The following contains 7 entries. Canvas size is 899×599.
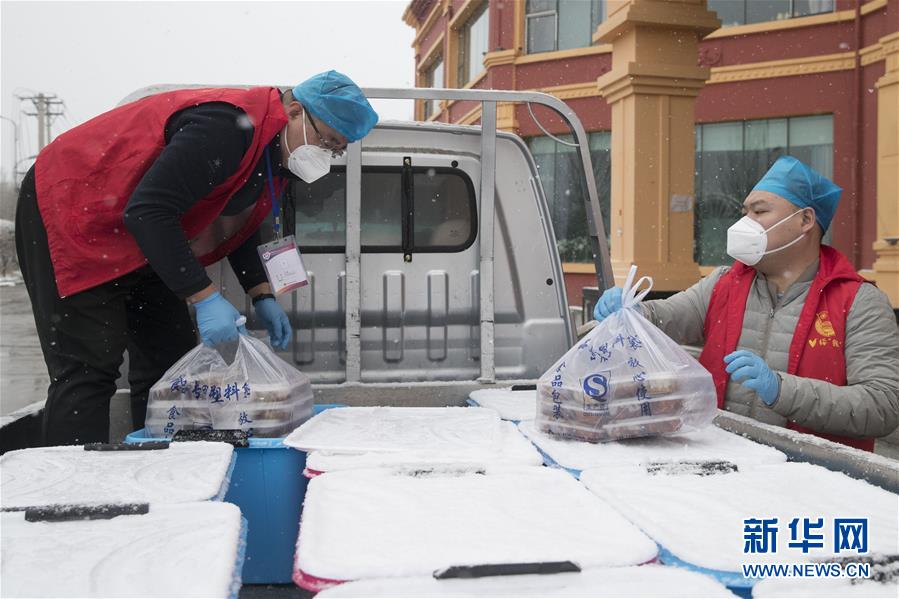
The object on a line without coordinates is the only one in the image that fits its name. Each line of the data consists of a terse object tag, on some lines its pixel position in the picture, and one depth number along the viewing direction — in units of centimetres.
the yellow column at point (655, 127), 881
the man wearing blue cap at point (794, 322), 241
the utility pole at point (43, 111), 4162
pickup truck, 321
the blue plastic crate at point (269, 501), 188
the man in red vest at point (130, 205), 231
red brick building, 1194
